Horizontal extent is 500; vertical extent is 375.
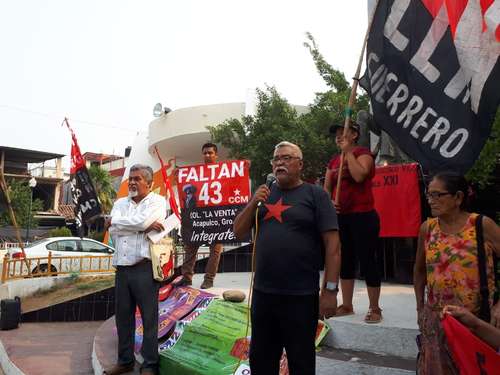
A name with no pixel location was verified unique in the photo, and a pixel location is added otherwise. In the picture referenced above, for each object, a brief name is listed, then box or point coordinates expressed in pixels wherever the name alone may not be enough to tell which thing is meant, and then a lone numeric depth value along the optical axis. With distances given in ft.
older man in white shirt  12.14
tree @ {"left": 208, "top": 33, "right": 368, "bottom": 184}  41.73
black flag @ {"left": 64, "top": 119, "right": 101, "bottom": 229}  32.19
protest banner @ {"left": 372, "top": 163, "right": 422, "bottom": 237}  20.97
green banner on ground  11.01
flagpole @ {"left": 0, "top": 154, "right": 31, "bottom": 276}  29.47
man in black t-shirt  8.05
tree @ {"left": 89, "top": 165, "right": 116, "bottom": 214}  119.65
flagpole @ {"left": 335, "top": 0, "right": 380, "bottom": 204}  12.25
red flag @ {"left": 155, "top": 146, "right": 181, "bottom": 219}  20.88
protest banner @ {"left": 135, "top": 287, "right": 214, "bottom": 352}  14.23
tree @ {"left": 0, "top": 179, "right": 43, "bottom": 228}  98.63
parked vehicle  42.60
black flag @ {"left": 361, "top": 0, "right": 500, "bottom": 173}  9.82
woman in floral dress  7.48
